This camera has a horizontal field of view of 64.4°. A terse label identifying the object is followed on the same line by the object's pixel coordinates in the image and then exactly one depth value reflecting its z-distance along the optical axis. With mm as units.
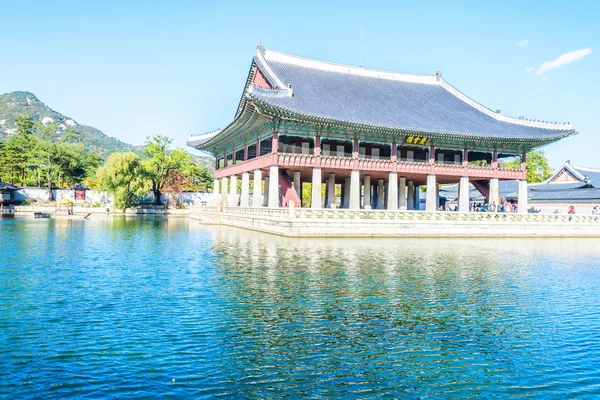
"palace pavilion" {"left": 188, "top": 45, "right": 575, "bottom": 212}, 39688
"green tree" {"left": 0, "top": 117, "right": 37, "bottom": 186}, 84438
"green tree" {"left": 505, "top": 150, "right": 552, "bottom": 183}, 91806
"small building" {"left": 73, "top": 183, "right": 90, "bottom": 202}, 81188
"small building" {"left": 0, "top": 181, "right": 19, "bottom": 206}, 72062
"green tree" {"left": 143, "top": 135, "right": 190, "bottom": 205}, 78375
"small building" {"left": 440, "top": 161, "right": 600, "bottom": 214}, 55062
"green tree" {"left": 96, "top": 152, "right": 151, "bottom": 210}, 65688
